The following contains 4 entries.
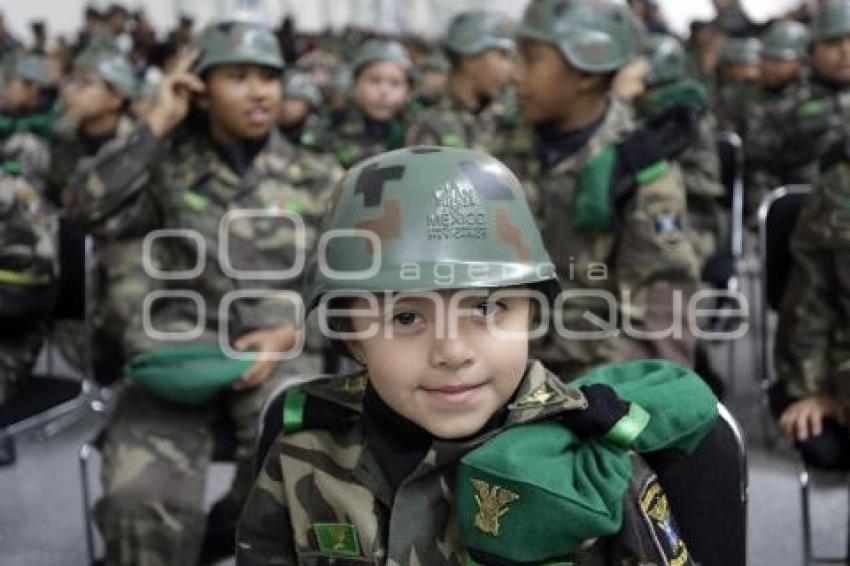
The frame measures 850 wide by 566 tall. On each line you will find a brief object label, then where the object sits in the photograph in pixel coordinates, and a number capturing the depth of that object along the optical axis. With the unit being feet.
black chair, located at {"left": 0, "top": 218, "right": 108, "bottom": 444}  8.18
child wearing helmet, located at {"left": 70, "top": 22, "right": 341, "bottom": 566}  6.82
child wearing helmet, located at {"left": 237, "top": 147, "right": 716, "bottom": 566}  3.39
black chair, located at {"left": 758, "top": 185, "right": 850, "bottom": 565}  7.97
